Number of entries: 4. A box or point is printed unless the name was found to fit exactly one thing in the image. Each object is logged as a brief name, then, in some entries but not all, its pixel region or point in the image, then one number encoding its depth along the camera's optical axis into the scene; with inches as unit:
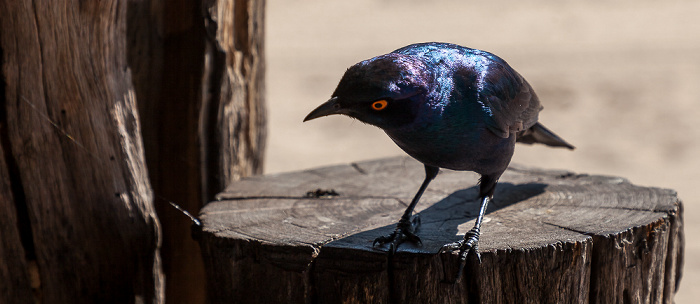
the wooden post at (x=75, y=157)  264.5
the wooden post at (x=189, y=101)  318.7
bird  226.7
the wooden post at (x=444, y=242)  240.4
